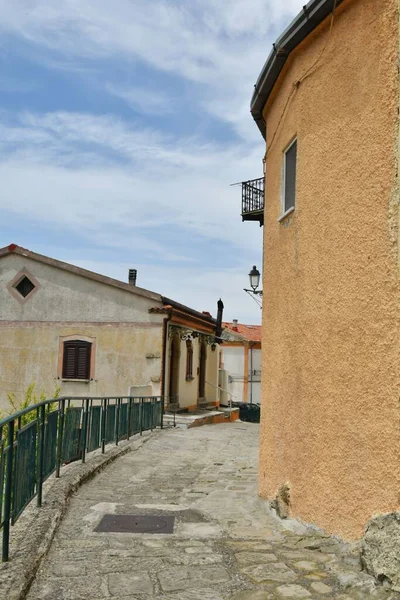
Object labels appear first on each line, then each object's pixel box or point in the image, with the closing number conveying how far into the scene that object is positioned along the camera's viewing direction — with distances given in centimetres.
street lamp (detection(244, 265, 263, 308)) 1257
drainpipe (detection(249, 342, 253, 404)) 4347
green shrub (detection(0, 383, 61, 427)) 2019
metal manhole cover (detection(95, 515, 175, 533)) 602
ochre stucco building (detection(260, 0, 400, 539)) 482
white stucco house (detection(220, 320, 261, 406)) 4331
